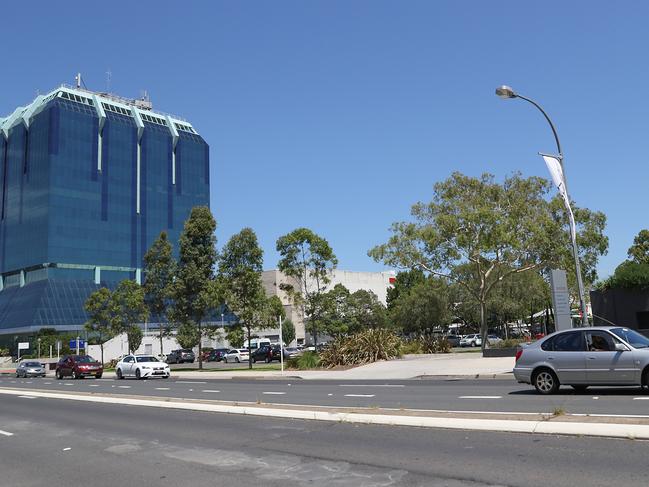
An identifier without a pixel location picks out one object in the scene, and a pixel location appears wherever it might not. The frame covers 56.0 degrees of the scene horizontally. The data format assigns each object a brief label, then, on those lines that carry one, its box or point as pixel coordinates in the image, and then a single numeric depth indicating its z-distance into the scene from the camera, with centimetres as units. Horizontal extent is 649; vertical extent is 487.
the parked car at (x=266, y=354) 5397
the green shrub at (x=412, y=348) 3981
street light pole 2027
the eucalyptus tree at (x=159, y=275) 4478
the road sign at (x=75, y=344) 6722
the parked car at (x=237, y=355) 5953
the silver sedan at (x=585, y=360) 1290
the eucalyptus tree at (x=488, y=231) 3656
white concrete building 10712
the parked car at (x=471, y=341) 6906
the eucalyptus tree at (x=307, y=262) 3722
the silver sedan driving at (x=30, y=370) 4844
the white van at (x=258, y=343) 6975
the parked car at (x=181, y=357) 6378
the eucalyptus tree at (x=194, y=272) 4166
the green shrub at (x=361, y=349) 3303
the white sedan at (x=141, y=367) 3562
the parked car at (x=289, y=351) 5701
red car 4006
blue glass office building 10444
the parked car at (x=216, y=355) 6392
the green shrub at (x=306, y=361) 3372
